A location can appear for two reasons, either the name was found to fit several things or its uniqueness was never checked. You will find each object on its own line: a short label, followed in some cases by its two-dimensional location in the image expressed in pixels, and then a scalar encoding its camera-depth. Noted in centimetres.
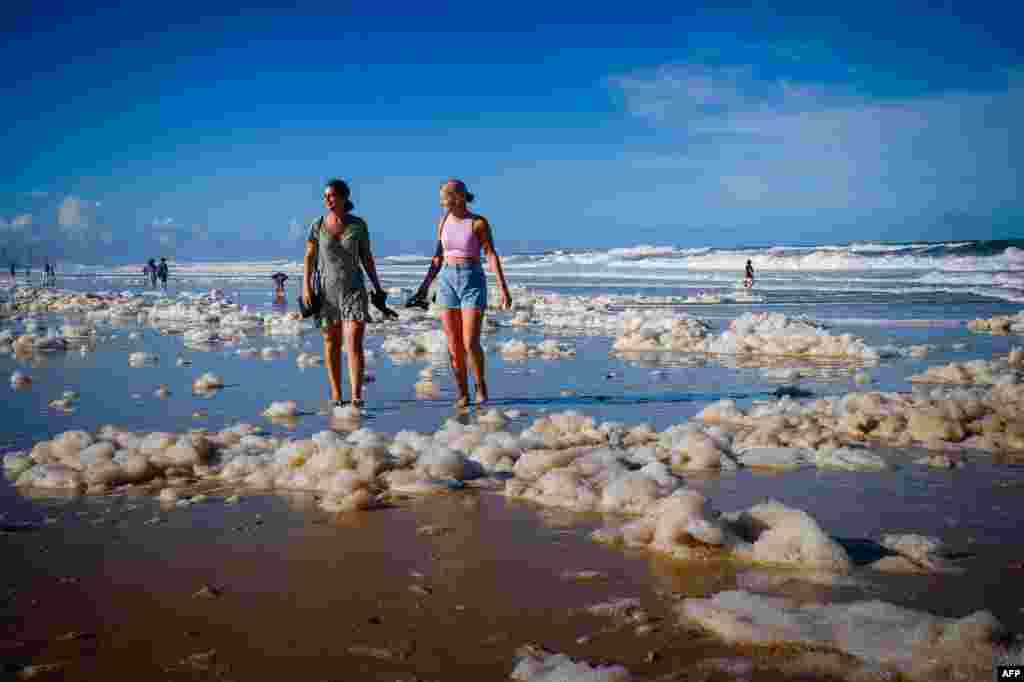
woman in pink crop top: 618
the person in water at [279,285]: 2185
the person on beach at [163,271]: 3341
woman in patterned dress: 607
